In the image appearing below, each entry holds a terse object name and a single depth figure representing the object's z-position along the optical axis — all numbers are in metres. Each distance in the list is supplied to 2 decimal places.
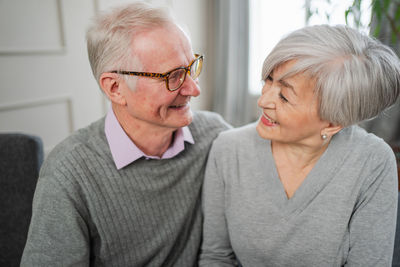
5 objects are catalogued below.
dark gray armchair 1.21
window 3.28
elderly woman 0.90
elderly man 0.95
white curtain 3.54
